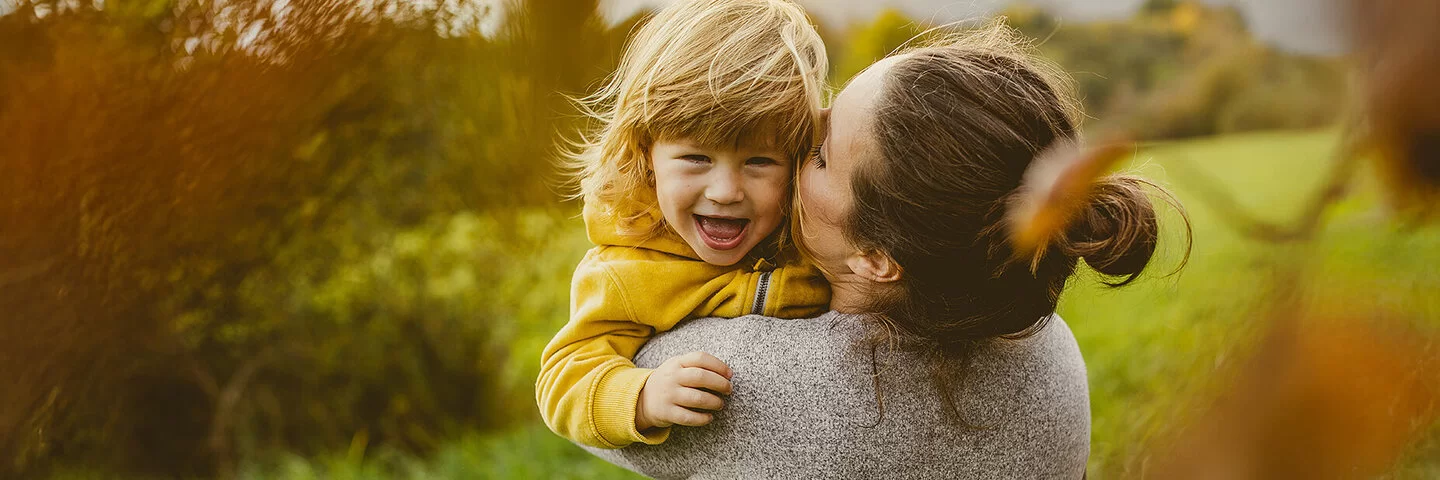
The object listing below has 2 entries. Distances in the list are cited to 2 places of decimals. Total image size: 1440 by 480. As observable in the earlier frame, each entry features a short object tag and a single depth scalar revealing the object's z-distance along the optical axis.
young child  1.69
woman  1.38
